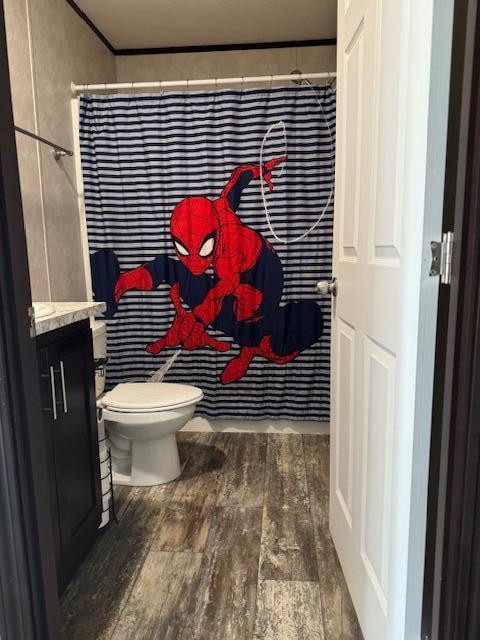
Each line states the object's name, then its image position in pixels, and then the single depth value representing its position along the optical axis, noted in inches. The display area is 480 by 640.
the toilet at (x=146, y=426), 78.0
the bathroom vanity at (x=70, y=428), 50.6
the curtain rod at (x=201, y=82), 90.1
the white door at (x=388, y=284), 32.0
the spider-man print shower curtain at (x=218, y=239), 93.9
